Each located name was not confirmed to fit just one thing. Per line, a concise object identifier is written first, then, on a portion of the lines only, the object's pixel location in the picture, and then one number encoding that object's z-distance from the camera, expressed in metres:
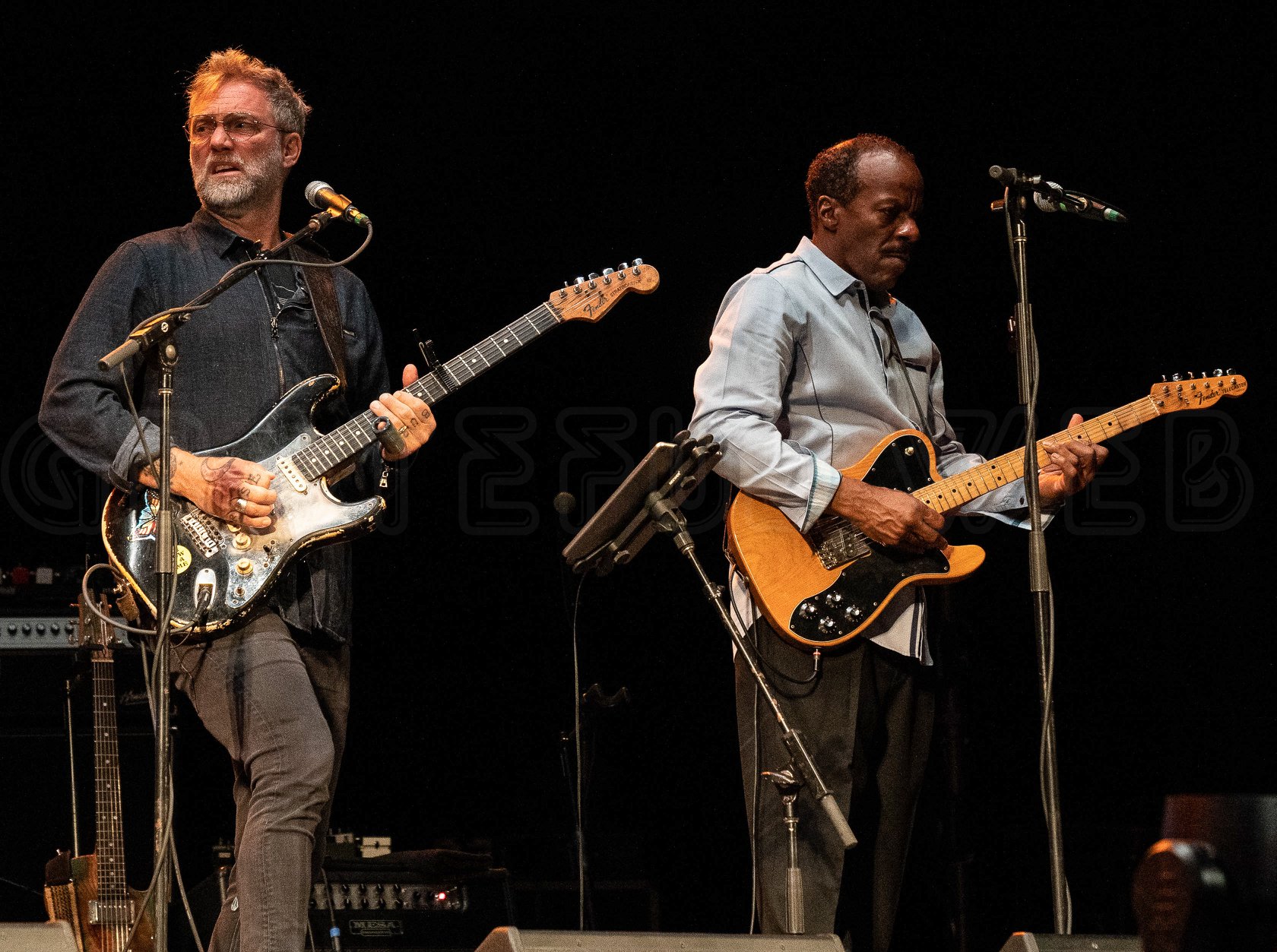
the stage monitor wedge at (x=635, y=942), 5.09
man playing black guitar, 6.38
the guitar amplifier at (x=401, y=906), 9.44
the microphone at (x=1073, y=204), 6.82
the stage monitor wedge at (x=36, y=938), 4.90
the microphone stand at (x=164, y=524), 5.77
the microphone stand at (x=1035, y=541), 6.05
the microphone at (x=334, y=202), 6.63
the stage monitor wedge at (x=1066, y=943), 5.16
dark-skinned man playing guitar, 7.13
